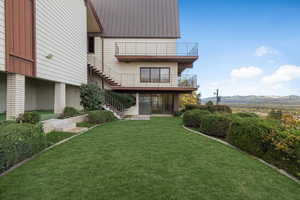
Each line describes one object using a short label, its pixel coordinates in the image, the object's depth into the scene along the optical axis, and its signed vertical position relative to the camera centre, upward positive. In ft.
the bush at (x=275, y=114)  23.97 -2.53
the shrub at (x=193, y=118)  24.56 -3.36
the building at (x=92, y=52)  17.85 +11.16
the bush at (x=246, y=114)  22.43 -2.39
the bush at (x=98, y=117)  27.57 -3.51
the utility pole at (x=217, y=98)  55.79 +1.00
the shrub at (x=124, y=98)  37.26 +0.54
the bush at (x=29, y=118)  17.18 -2.33
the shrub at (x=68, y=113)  24.88 -2.48
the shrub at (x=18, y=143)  9.43 -3.55
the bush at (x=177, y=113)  42.86 -4.21
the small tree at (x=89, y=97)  31.45 +0.80
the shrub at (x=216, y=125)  18.70 -3.65
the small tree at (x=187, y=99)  55.23 +0.56
